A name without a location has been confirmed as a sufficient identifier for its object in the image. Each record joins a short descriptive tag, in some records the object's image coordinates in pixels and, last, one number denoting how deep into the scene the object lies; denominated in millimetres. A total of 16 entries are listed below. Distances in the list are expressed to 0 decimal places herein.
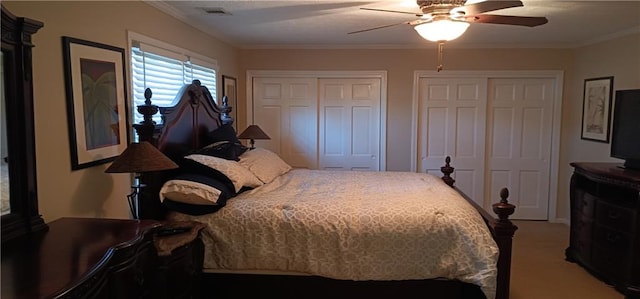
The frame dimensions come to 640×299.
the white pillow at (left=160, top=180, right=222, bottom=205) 2701
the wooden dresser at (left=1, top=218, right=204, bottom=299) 1338
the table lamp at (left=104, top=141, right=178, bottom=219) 2254
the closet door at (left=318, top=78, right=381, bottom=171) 5652
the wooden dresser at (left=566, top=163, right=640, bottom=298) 3375
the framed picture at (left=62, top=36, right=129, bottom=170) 2334
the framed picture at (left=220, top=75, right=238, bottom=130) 5021
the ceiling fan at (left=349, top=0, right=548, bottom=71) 2633
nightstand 2127
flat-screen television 3705
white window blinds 3029
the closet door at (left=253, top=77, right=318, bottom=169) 5680
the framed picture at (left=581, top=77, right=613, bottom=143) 4738
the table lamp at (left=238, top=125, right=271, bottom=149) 4633
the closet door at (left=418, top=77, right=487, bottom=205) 5594
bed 2635
